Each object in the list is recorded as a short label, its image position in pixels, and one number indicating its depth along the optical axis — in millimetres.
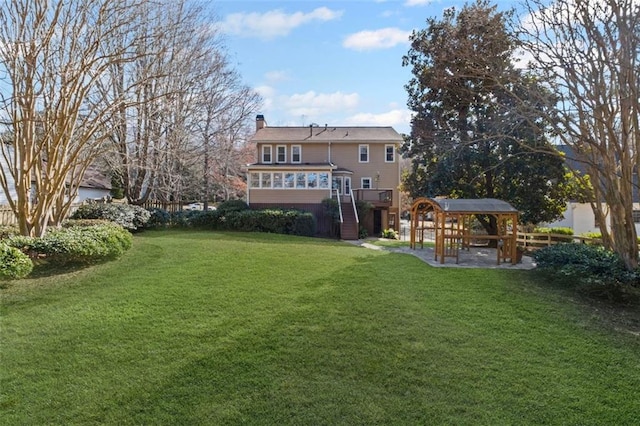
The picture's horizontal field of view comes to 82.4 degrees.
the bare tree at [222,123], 23094
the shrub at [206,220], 18984
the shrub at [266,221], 18672
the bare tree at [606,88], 7613
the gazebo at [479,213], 11609
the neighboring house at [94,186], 22770
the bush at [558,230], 19281
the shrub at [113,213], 15070
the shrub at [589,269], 7363
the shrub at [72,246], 7918
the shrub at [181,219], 18891
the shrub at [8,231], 9008
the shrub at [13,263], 6836
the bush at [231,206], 19297
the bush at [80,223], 11323
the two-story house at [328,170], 21469
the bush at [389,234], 21906
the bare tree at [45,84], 8281
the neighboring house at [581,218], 21844
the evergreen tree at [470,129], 14148
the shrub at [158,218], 18091
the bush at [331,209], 20333
